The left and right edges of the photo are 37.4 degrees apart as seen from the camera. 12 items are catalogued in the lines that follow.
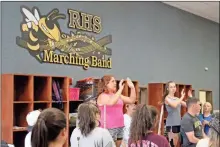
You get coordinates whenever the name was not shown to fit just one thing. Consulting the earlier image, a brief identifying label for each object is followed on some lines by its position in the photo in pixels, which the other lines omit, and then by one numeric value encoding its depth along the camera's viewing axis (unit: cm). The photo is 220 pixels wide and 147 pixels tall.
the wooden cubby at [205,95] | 779
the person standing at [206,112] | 489
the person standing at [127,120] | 403
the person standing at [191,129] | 354
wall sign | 438
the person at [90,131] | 261
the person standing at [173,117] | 489
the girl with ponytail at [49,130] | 173
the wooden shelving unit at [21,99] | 379
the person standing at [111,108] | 394
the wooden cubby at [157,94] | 585
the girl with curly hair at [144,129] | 243
